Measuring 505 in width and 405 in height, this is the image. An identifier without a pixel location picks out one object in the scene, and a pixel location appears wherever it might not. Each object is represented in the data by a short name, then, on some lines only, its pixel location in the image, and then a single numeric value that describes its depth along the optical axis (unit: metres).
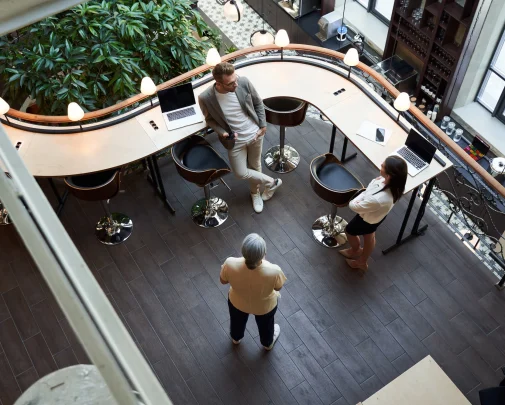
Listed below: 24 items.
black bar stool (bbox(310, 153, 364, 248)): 4.47
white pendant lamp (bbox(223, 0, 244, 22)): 7.17
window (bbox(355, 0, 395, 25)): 10.11
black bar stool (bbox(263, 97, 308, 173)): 5.05
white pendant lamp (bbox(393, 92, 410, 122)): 4.50
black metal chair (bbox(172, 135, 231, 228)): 4.69
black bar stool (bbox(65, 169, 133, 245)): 4.52
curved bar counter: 4.52
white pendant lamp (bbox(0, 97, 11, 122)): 4.68
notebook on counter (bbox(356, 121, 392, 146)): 4.62
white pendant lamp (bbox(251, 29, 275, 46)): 6.59
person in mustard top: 3.20
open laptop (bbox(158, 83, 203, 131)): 4.79
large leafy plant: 5.39
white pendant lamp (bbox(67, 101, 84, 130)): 4.59
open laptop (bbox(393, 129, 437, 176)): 4.37
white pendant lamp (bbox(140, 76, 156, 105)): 4.82
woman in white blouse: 3.76
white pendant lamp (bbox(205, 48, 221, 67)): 5.06
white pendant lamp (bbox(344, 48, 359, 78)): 4.88
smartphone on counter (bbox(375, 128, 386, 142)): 4.62
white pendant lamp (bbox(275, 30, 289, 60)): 5.19
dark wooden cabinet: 8.10
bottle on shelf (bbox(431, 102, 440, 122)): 9.30
